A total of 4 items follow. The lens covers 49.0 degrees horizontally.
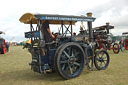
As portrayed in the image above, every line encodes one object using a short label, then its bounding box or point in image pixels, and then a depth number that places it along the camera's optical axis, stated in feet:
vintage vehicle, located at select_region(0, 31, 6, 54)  43.22
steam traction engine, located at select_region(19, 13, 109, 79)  14.10
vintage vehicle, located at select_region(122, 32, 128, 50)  50.57
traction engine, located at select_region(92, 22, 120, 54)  38.27
